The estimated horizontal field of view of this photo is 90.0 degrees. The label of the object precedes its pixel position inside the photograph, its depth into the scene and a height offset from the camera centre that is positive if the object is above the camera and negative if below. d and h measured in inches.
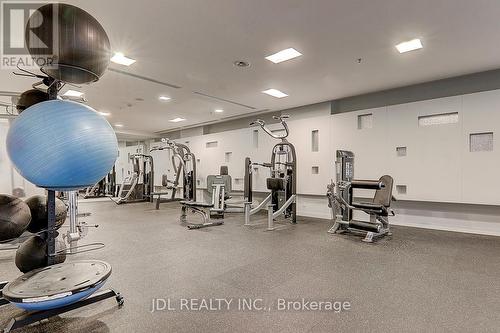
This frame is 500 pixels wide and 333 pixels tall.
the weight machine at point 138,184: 344.8 -21.7
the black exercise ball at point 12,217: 69.2 -13.3
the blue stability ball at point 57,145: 55.0 +5.6
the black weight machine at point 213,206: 205.5 -33.0
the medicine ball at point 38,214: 81.3 -14.3
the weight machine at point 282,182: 214.5 -13.6
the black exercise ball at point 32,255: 77.4 -26.5
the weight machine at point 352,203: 163.9 -25.2
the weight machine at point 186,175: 240.2 -6.3
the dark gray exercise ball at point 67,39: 60.9 +32.7
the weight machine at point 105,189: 420.5 -34.1
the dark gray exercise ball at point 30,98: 80.2 +23.4
